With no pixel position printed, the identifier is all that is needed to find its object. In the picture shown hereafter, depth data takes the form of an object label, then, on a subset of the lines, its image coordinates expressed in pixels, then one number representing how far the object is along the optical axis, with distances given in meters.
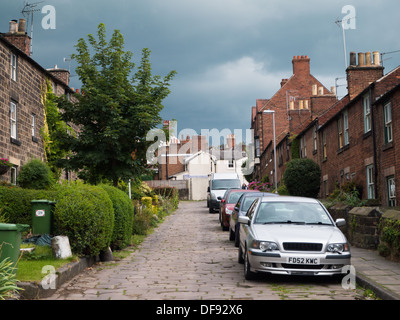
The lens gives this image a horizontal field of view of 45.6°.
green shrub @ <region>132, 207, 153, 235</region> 17.84
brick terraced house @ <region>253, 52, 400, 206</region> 18.02
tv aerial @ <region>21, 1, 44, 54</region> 27.59
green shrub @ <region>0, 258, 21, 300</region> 6.24
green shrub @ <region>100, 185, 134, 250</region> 12.59
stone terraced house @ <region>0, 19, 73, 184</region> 21.17
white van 30.02
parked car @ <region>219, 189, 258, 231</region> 18.38
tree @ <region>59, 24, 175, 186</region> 16.75
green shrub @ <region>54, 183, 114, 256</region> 9.88
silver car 8.16
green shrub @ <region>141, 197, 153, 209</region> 25.00
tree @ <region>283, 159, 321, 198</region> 26.95
